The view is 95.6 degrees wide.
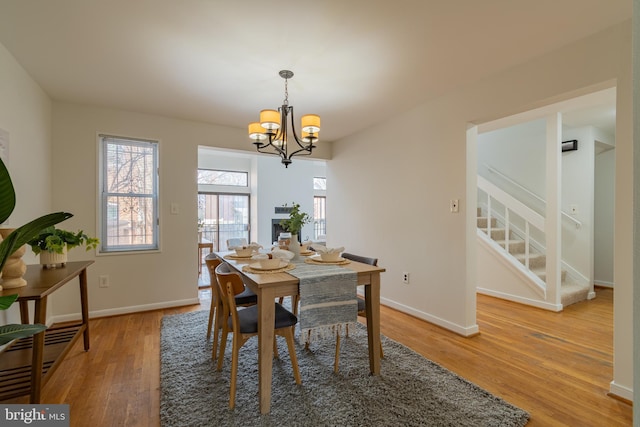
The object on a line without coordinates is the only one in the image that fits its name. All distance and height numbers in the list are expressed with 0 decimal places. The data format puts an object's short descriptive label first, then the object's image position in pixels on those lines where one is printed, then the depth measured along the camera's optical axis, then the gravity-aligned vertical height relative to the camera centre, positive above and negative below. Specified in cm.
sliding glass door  750 -11
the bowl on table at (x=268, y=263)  199 -35
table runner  181 -57
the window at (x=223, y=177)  738 +94
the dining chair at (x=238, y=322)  175 -70
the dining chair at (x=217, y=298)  221 -71
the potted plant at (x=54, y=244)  211 -23
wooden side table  147 -89
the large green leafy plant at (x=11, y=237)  96 -9
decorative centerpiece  231 -7
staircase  377 -66
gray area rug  162 -115
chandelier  226 +71
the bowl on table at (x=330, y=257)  229 -35
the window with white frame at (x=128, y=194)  338 +22
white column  350 +9
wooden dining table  168 -61
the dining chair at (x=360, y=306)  208 -71
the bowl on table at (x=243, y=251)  254 -34
